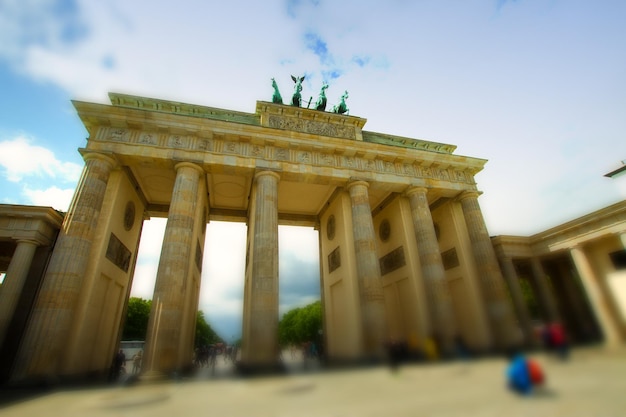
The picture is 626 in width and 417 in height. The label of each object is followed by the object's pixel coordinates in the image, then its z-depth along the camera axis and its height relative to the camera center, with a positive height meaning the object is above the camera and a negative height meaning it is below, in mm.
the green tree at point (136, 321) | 41688 +2893
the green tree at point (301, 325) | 60659 +2172
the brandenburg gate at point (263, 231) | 11688 +5220
